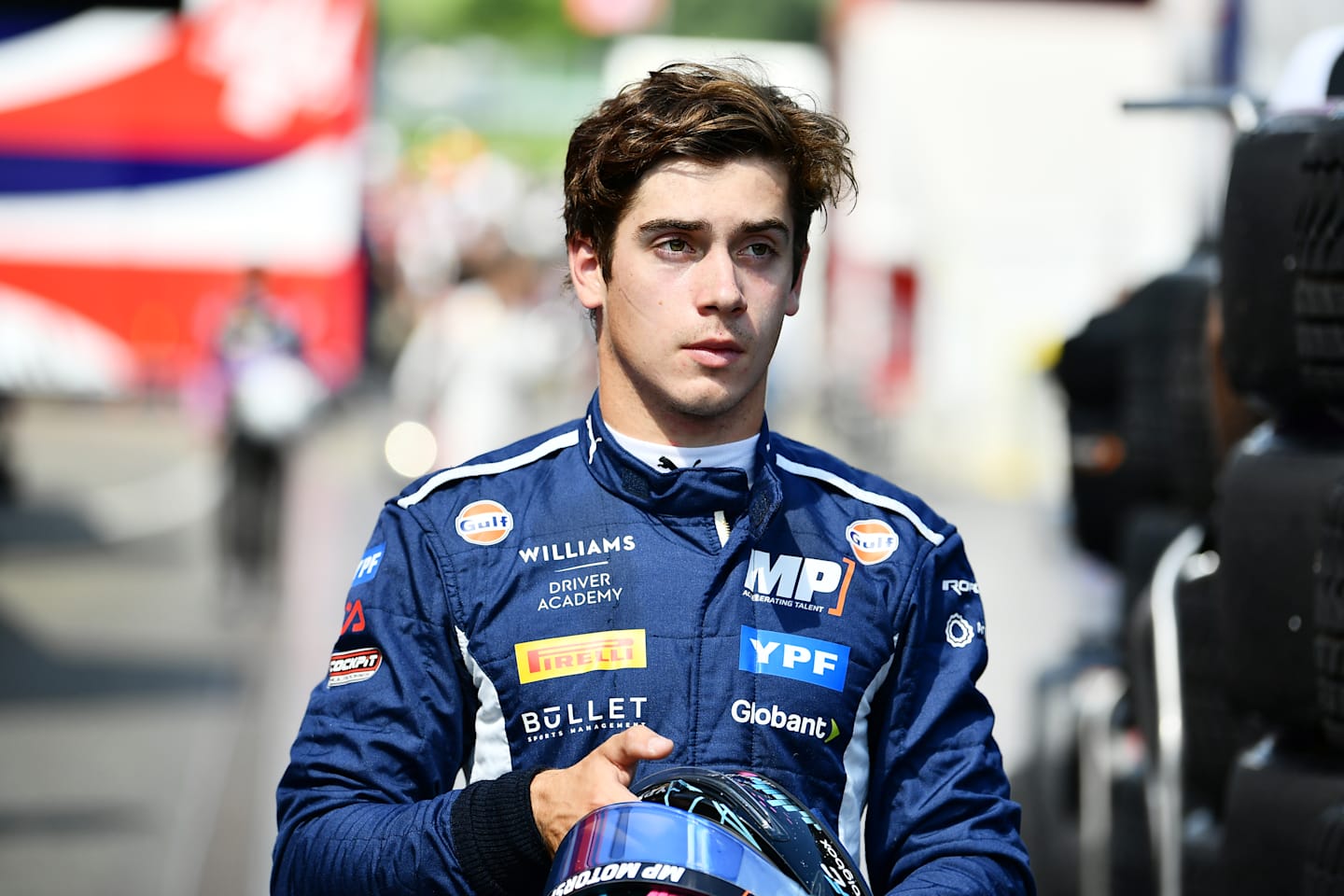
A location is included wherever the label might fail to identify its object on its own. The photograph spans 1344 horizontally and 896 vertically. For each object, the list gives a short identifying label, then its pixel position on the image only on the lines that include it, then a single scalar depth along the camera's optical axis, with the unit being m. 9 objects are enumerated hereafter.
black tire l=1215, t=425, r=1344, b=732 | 7.45
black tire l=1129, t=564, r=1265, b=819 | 9.53
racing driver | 5.55
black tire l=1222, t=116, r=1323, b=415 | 7.64
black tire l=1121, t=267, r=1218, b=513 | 11.68
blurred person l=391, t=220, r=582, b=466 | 24.36
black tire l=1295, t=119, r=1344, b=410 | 7.30
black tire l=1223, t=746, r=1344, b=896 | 7.43
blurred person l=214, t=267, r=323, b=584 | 26.87
